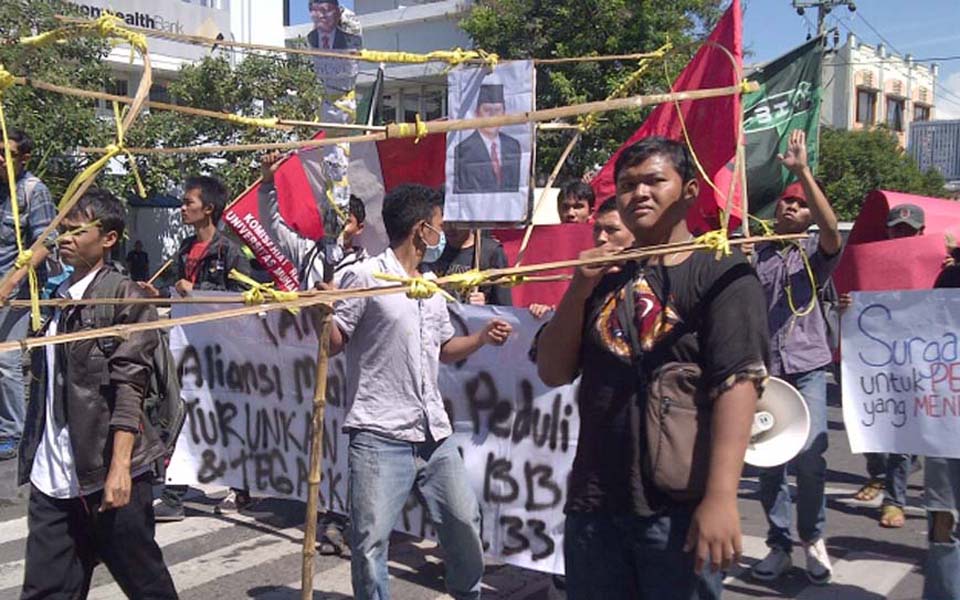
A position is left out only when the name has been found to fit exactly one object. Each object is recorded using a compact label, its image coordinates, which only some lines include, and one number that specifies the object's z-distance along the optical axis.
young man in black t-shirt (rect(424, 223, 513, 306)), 5.58
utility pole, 24.55
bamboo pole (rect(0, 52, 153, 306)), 2.57
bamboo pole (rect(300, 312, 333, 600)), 3.31
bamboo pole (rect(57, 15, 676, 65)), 2.93
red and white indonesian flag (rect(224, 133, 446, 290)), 6.23
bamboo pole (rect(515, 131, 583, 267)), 4.21
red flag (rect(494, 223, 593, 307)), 5.80
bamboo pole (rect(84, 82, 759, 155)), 2.55
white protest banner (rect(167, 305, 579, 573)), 4.91
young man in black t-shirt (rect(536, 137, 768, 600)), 2.45
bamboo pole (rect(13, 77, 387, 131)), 2.62
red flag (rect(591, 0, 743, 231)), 4.73
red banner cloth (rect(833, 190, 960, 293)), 5.48
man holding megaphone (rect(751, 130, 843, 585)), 5.00
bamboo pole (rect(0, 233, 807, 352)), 2.51
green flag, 5.21
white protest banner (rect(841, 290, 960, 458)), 4.80
